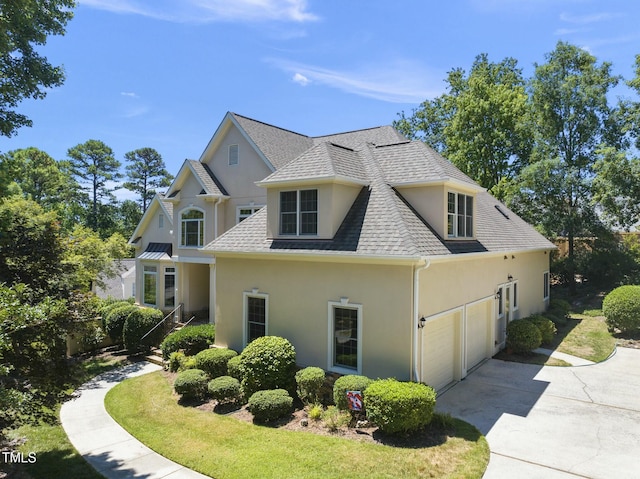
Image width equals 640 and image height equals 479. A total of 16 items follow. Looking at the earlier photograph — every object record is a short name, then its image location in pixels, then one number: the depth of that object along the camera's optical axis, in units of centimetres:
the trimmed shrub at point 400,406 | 866
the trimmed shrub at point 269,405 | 1003
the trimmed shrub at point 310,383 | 1057
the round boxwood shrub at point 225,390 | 1121
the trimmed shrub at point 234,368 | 1220
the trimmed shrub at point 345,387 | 978
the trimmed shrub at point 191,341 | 1573
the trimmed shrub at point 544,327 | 1702
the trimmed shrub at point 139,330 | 1822
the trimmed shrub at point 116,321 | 1945
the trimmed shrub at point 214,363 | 1295
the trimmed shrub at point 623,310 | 1848
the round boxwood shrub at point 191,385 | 1179
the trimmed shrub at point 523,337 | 1568
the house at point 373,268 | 1068
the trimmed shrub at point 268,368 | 1125
